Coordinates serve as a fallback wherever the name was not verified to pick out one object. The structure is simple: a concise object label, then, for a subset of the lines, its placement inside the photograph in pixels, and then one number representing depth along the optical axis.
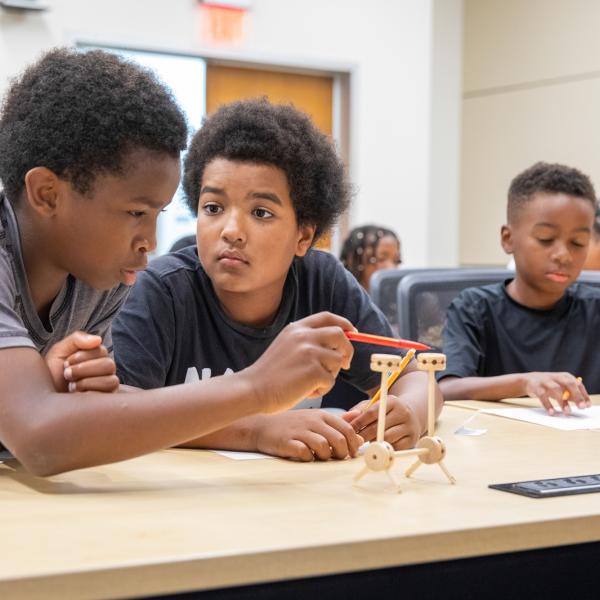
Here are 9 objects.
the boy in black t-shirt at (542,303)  3.12
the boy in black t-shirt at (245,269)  2.40
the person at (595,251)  4.49
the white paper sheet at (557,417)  2.31
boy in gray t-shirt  1.74
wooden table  1.39
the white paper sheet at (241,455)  1.97
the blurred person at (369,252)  5.57
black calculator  1.69
